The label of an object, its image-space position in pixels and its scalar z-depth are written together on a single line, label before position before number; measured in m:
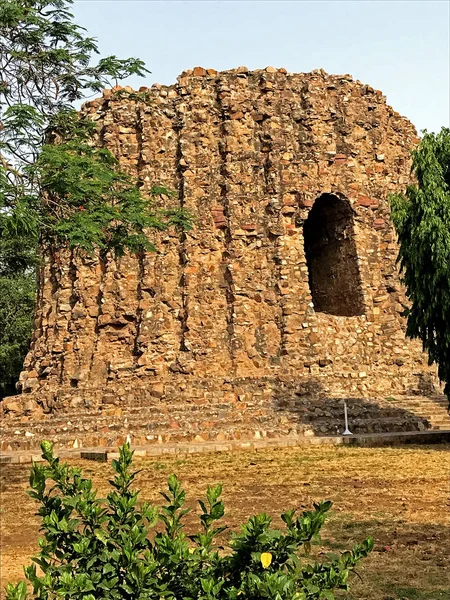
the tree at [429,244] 11.52
